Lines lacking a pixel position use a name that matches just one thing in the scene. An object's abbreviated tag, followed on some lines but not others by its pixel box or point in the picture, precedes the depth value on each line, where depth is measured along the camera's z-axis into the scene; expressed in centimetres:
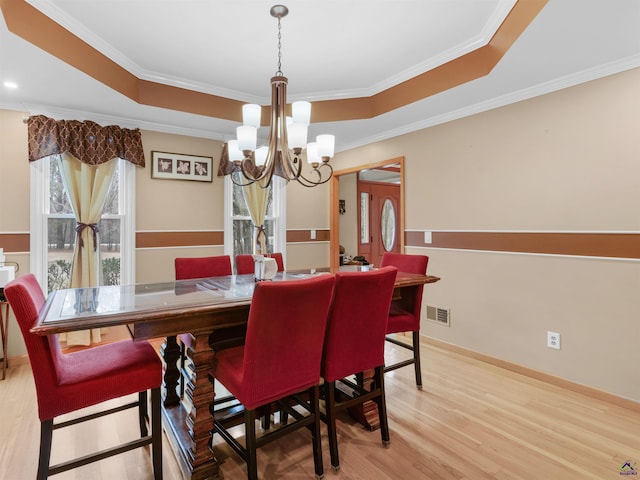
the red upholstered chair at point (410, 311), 257
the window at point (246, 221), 427
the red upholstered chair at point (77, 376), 138
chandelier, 229
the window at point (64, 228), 319
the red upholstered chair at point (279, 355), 148
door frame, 495
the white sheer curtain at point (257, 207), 434
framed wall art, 378
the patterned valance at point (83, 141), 310
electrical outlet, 271
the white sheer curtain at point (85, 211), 327
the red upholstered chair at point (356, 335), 176
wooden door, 638
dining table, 145
